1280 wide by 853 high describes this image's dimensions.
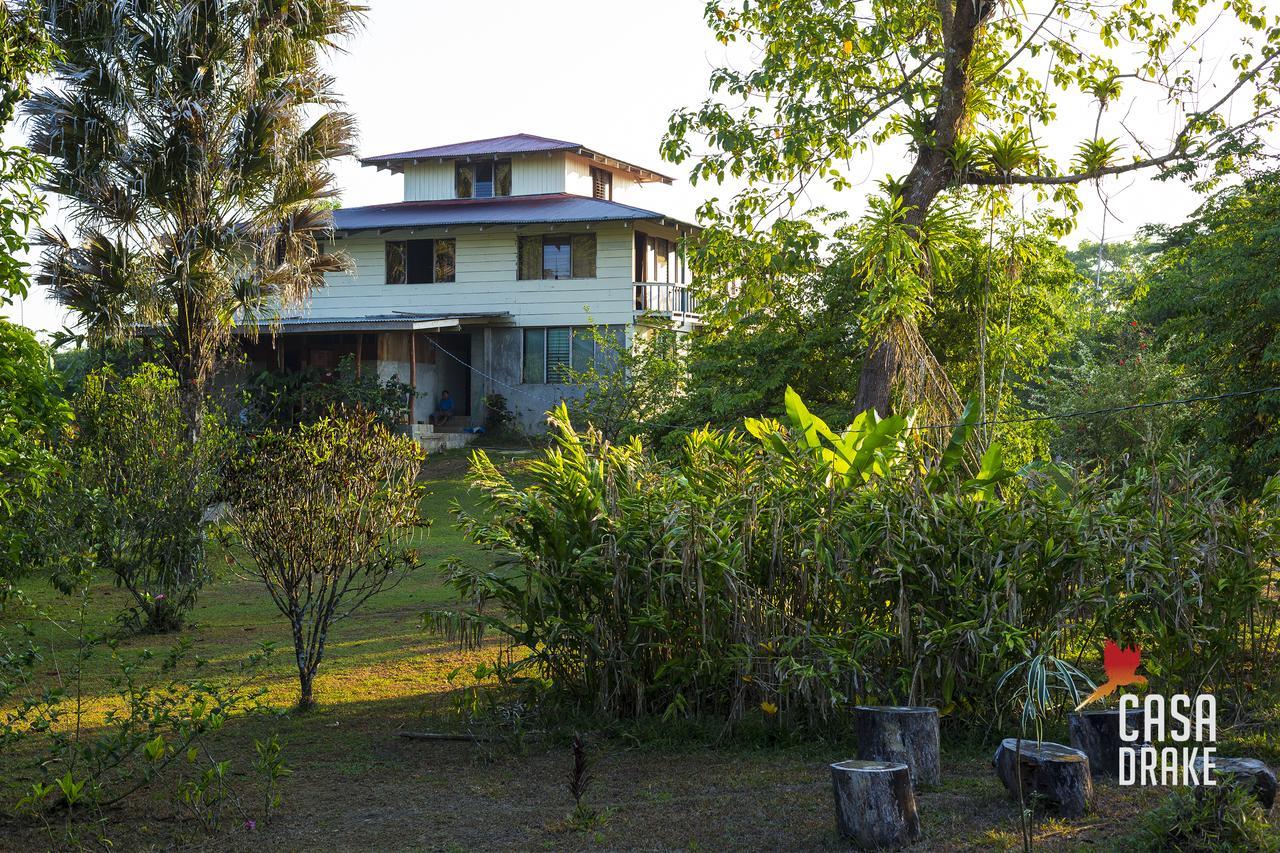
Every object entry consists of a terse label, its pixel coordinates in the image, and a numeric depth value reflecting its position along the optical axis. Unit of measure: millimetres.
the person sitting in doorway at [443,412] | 30859
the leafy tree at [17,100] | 5660
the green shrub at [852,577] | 6746
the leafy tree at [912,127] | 11273
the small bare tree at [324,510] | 7809
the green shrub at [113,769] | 5566
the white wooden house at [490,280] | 29359
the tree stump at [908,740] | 6070
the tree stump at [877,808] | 5191
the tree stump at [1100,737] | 6172
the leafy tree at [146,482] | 11188
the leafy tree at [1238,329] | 10156
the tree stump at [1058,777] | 5461
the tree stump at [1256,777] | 5234
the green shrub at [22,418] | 5715
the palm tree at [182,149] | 16047
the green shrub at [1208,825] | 4586
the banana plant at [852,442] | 7715
